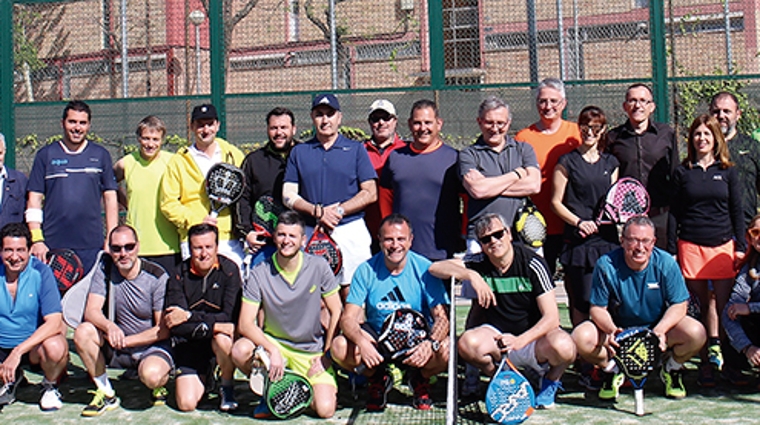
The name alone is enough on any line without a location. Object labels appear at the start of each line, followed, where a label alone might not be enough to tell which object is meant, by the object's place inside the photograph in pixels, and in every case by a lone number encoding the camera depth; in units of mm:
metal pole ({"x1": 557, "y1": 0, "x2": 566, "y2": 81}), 8133
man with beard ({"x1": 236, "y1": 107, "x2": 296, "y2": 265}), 6027
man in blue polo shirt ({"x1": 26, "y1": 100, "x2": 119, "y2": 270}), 6207
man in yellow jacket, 6004
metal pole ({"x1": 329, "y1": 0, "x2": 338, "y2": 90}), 8023
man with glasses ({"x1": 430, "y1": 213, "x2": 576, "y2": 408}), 5102
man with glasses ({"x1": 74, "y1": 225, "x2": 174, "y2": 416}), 5359
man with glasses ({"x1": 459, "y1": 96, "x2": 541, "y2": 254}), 5559
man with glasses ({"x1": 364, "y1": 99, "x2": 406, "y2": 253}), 6094
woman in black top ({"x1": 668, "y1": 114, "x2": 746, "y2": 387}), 5586
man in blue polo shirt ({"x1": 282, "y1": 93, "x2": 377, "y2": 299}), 5867
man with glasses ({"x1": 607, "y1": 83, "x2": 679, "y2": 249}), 5824
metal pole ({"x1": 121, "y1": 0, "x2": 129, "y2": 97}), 8461
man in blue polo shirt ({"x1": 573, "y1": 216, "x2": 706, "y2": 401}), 5109
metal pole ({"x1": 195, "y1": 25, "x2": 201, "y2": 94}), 8031
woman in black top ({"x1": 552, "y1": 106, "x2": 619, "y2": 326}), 5605
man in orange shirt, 5914
